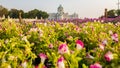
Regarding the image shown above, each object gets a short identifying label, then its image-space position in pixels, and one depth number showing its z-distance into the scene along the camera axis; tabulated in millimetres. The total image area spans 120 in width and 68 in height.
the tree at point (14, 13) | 75875
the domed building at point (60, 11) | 76362
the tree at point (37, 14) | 78812
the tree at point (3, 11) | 73562
